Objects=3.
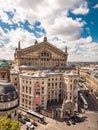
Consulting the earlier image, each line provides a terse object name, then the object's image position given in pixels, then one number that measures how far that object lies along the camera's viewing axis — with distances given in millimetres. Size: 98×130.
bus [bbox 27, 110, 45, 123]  39198
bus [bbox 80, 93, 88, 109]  49478
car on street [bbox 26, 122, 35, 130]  35103
